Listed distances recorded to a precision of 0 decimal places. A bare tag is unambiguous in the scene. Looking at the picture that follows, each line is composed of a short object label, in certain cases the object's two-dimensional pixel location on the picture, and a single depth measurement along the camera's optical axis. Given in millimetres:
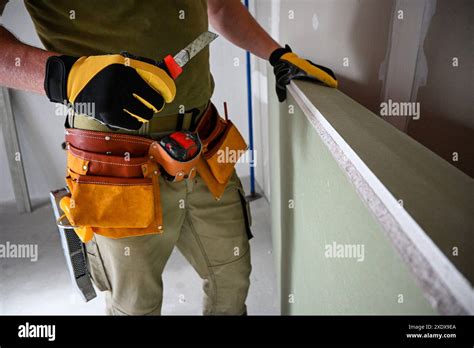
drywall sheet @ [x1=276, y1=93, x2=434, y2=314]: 408
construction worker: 731
